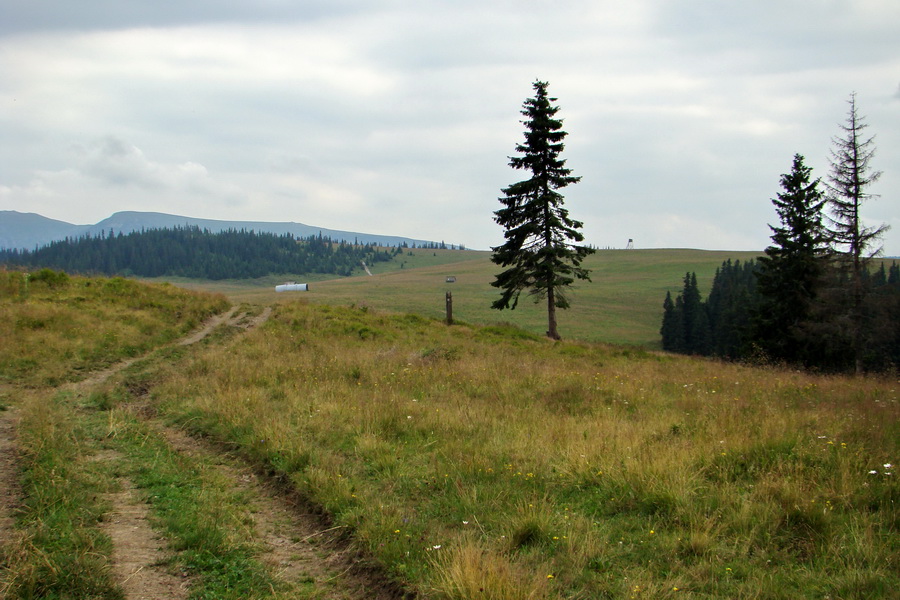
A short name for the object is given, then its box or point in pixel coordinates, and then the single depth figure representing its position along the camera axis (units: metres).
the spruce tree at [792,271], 35.66
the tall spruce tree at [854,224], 27.75
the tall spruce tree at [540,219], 28.81
